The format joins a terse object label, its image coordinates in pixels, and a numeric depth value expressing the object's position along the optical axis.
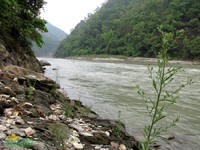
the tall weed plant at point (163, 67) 3.02
